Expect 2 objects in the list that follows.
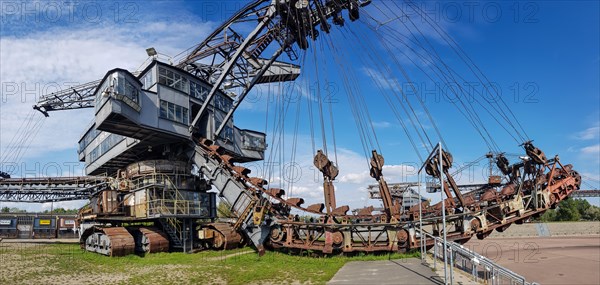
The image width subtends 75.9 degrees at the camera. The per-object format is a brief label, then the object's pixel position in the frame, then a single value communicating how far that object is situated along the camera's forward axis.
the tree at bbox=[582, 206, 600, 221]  98.38
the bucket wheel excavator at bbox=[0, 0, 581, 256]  19.67
